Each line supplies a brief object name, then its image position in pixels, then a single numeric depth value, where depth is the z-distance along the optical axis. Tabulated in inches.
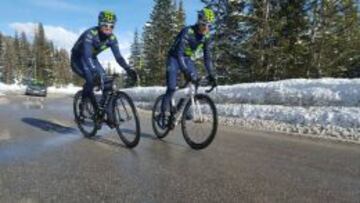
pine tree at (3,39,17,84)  5231.3
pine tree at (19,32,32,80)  5408.5
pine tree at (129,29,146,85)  3381.9
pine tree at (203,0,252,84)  1462.8
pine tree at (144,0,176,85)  2508.6
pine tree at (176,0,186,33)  2572.6
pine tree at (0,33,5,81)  5200.3
